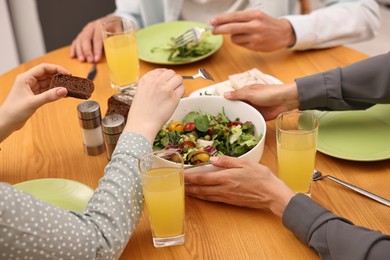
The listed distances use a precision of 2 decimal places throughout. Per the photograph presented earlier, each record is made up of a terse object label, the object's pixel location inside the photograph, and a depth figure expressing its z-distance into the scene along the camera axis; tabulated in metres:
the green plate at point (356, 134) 1.31
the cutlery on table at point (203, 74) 1.61
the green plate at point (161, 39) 1.85
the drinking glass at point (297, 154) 1.20
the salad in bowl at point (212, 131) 1.26
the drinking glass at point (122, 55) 1.70
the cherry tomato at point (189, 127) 1.36
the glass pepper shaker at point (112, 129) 1.32
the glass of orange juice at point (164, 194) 1.06
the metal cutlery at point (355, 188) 1.16
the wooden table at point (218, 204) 1.09
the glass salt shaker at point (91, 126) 1.38
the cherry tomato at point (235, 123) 1.38
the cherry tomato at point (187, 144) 1.28
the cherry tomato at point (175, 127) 1.36
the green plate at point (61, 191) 1.20
